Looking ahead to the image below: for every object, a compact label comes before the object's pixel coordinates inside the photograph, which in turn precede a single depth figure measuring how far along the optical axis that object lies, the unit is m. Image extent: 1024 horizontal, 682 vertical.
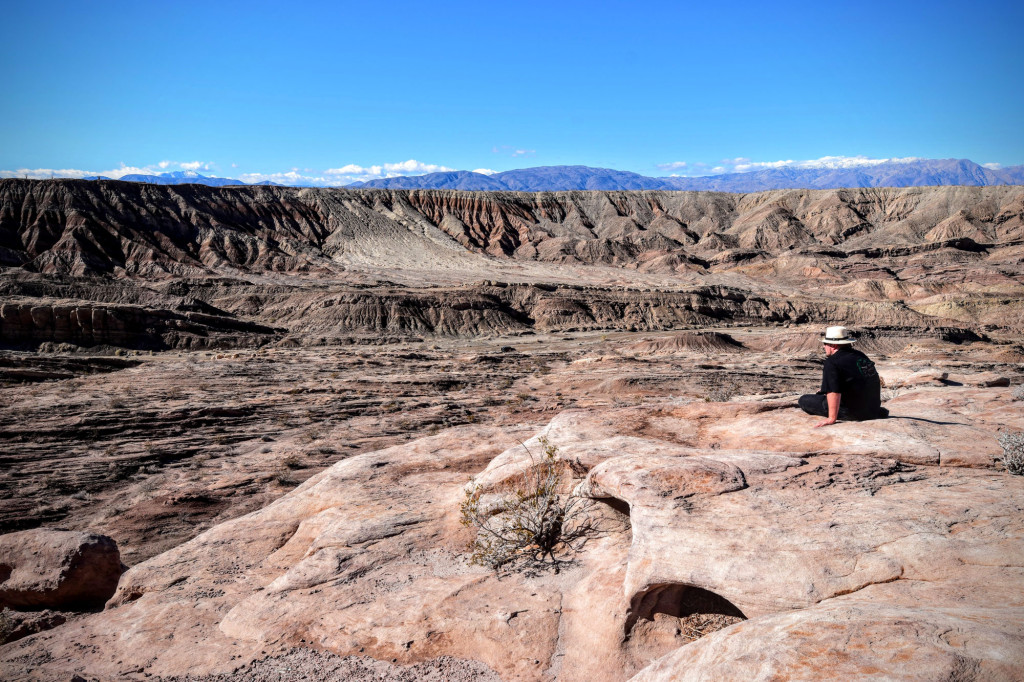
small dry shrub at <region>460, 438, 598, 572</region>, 5.81
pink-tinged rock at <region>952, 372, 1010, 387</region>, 12.57
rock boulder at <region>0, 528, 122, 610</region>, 7.16
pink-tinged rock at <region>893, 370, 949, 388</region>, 14.91
